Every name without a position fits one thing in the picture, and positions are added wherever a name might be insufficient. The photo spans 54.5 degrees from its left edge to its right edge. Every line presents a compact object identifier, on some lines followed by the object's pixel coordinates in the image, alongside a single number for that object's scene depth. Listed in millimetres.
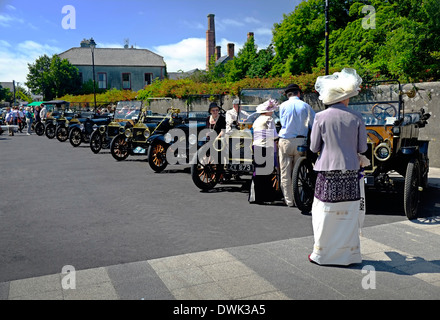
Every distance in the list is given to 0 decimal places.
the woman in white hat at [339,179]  4402
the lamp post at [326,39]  11567
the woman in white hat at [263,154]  7332
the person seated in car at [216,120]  9047
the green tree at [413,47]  12281
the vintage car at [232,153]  8109
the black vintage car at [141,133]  12594
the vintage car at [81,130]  18922
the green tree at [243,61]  40750
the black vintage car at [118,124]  14680
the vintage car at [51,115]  24203
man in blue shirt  6926
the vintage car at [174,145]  11430
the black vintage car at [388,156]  6289
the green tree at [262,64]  36031
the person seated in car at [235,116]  9164
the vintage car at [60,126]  21750
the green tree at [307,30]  29375
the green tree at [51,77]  53844
